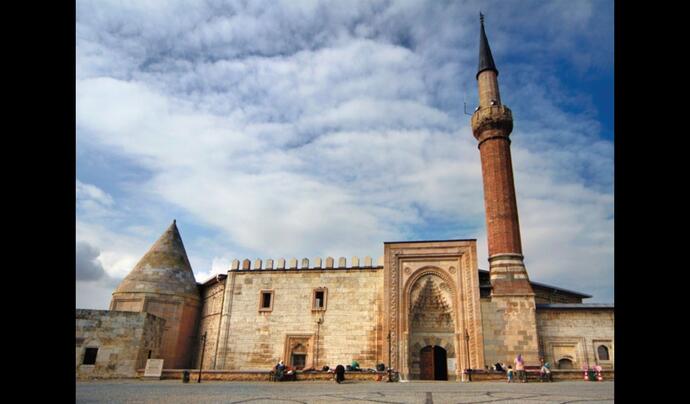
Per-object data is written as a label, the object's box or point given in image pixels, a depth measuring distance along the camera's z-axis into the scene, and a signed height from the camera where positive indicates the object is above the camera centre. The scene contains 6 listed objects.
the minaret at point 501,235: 15.93 +4.87
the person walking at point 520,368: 13.47 -0.41
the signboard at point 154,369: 14.77 -0.91
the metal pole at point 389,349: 16.56 +0.03
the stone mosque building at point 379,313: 16.09 +1.48
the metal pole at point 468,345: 16.23 +0.30
